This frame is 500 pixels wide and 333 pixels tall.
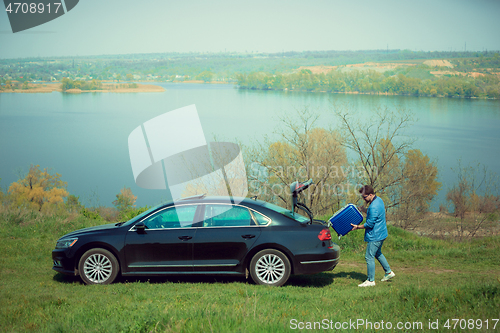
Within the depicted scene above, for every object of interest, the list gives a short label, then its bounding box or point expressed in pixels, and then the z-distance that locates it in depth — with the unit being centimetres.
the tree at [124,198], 5386
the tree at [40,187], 5312
